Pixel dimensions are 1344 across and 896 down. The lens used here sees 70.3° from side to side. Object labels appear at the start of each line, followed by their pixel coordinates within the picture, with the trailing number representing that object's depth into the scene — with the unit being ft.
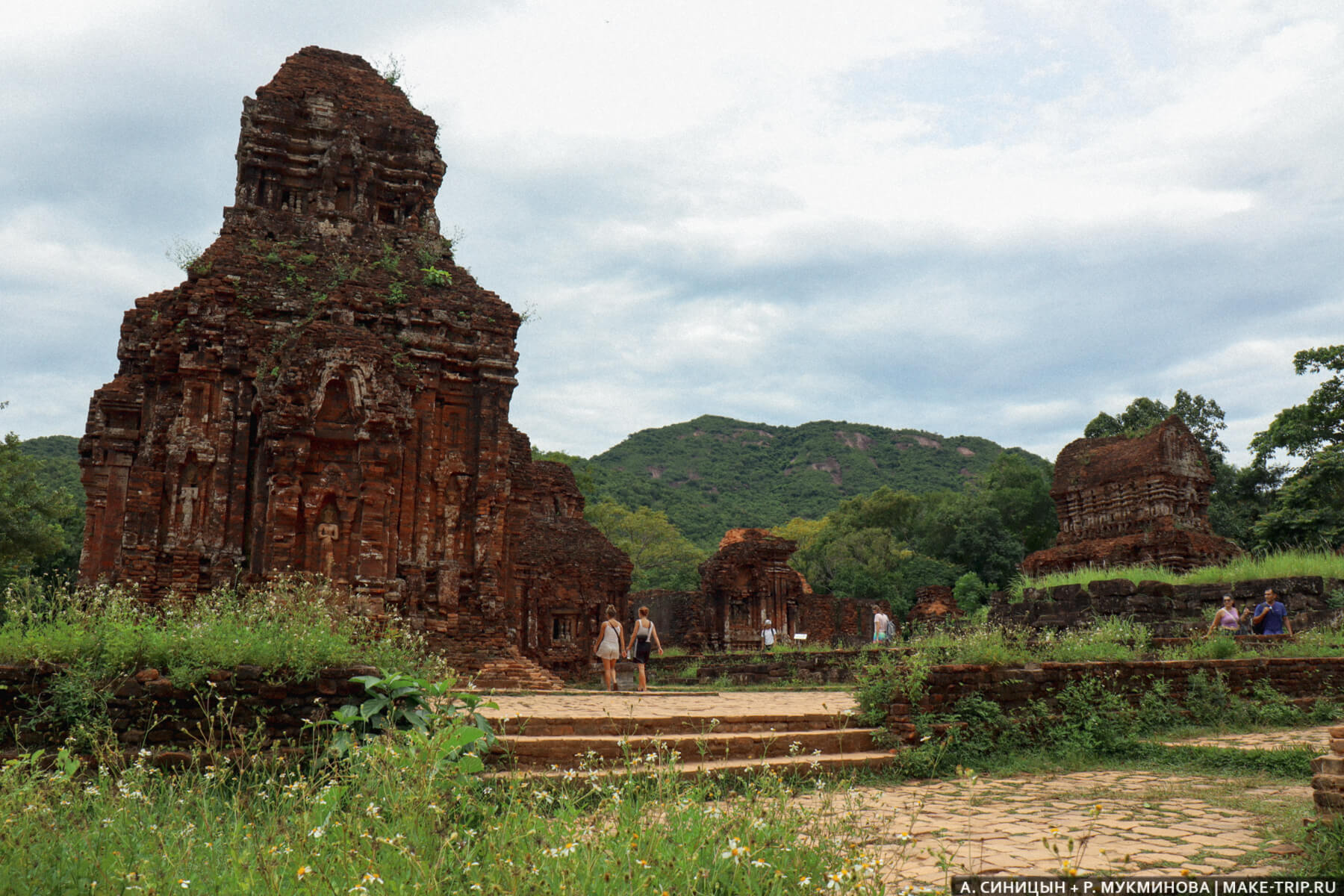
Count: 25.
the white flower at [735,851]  11.03
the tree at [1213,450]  131.44
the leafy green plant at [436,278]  53.72
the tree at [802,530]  204.90
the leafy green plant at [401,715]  18.78
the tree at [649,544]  176.65
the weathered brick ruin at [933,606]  115.55
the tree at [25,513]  77.92
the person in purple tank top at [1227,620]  45.49
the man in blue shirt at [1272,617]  45.52
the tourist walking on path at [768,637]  90.89
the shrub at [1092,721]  27.14
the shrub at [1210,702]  30.71
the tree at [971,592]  137.18
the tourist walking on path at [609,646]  45.83
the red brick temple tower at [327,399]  46.01
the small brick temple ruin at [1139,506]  74.49
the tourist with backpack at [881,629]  76.02
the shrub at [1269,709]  31.63
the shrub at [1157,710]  29.19
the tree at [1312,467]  82.84
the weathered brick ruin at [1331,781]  14.88
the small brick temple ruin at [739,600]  95.61
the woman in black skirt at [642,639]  45.91
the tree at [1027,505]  169.37
